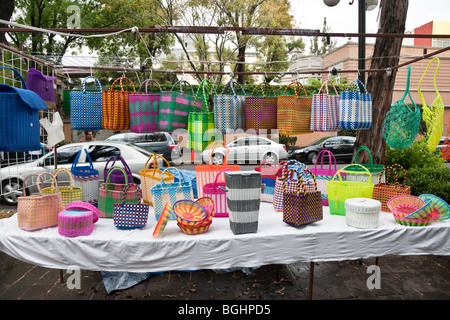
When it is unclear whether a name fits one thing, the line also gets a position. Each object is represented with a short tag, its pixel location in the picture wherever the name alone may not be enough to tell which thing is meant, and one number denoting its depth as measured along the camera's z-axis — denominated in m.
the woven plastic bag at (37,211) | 2.46
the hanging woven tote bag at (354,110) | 3.14
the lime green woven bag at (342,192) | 2.83
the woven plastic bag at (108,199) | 2.80
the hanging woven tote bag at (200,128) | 3.04
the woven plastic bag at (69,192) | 2.94
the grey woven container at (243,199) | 2.28
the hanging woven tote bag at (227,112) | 2.99
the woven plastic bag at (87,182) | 3.12
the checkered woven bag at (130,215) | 2.46
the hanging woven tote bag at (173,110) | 3.02
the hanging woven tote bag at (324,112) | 3.08
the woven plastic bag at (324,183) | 3.21
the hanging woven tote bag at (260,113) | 3.09
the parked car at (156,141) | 10.85
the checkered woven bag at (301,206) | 2.47
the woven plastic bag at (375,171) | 3.36
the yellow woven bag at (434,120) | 3.58
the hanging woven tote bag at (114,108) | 3.02
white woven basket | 2.48
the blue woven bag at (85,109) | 2.98
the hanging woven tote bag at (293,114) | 3.03
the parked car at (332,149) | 12.59
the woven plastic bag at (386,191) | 2.97
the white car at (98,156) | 6.45
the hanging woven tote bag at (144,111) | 3.03
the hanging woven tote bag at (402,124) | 3.27
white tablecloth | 2.30
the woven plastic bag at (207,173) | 3.01
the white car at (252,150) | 12.07
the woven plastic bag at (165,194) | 2.66
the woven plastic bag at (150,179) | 2.94
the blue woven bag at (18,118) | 2.47
